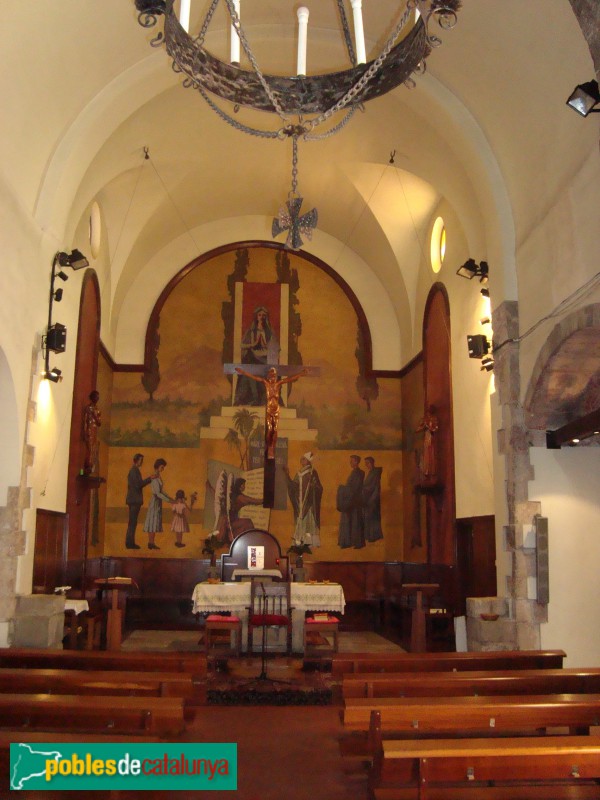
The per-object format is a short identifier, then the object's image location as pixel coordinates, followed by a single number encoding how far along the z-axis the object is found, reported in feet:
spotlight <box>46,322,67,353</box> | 28.27
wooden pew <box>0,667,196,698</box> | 15.57
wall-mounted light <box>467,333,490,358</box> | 29.32
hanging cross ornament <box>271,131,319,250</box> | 19.56
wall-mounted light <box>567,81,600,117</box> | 19.11
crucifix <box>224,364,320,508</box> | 39.24
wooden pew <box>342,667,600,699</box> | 15.94
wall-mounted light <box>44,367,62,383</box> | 28.68
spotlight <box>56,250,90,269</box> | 29.81
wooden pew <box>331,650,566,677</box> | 19.13
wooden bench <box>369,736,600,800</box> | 10.91
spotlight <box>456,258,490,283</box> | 30.78
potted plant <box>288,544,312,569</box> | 37.35
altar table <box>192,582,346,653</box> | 31.32
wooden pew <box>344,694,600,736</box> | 13.16
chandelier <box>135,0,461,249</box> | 13.42
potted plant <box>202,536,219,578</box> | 38.30
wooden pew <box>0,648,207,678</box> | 18.69
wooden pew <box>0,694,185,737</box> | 12.81
